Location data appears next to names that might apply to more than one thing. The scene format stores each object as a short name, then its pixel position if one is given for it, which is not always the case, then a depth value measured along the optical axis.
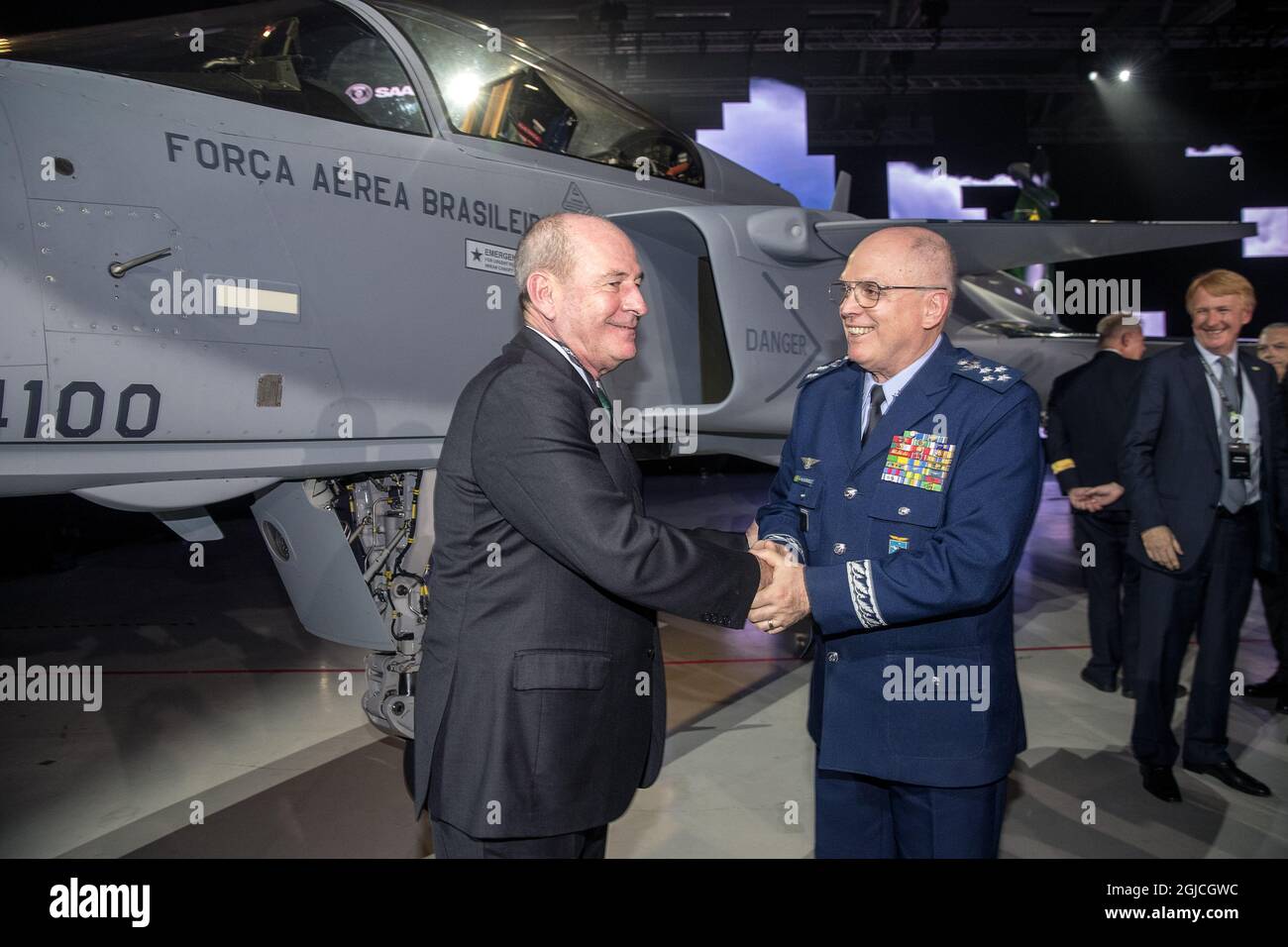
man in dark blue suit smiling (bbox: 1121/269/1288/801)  3.27
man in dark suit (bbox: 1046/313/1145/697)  4.59
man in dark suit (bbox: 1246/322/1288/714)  4.25
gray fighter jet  2.29
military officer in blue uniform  1.68
